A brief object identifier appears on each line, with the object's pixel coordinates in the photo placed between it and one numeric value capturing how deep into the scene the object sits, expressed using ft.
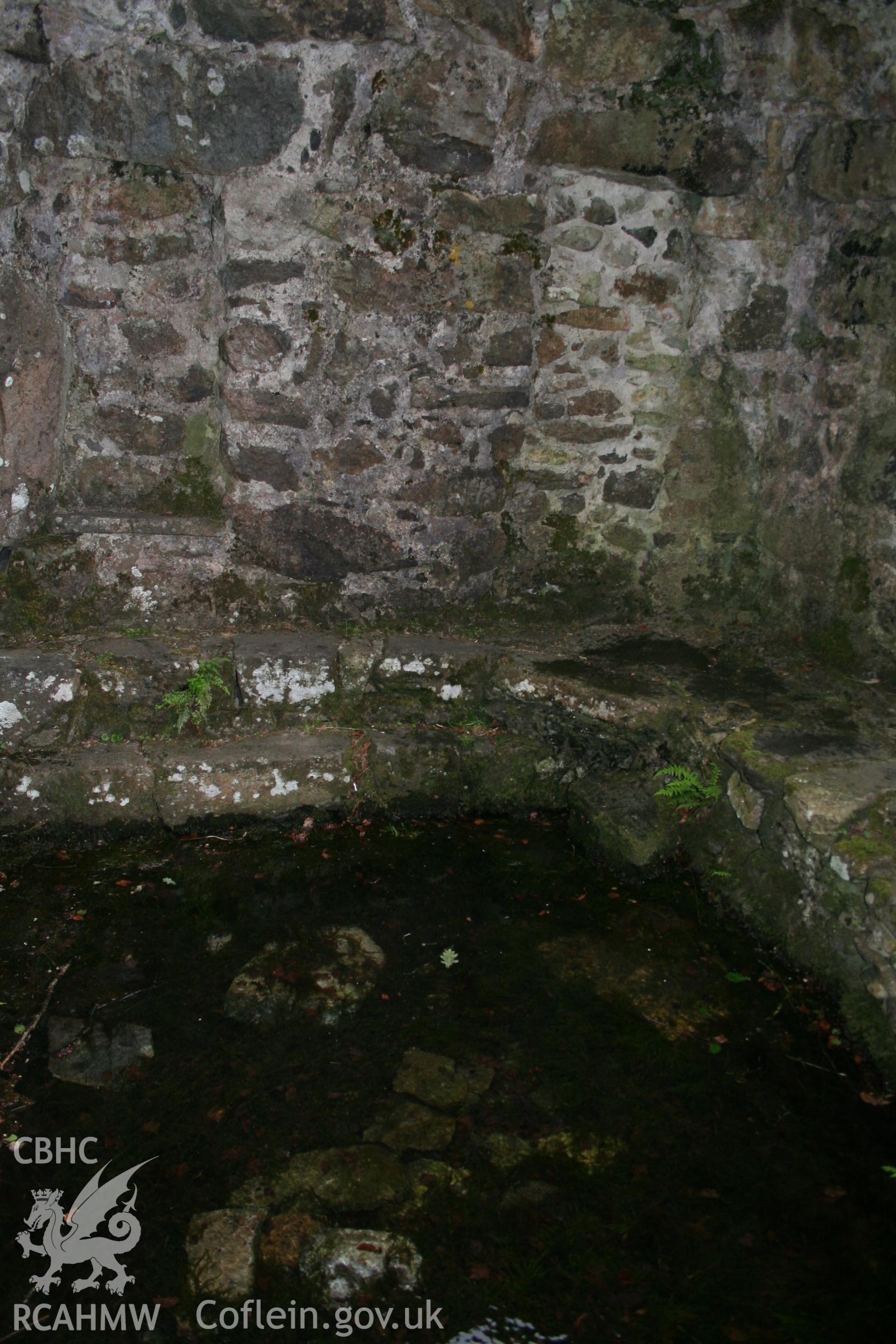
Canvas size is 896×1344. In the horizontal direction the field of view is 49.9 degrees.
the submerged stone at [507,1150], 8.66
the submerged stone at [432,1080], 9.37
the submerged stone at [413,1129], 8.85
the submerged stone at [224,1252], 7.48
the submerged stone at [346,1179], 8.25
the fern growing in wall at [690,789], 12.76
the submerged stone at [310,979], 10.48
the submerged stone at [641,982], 10.43
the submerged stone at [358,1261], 7.52
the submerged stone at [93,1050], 9.57
